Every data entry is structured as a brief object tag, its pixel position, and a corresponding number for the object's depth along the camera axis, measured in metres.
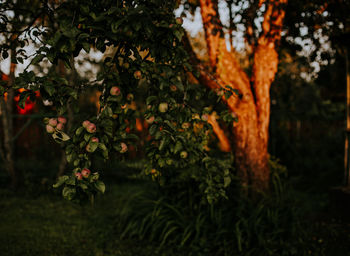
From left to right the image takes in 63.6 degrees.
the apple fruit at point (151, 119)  1.48
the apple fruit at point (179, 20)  1.35
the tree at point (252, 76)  3.23
